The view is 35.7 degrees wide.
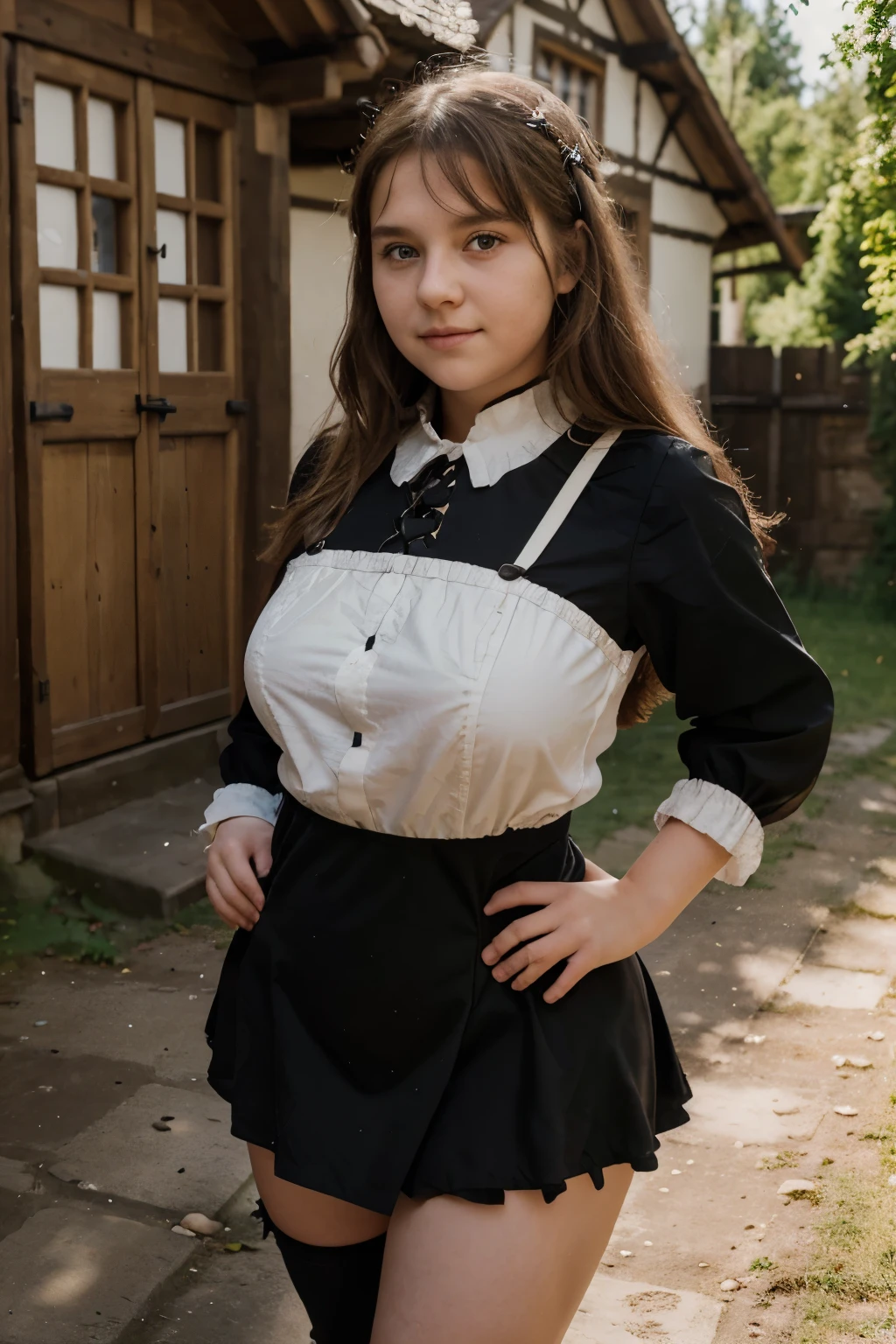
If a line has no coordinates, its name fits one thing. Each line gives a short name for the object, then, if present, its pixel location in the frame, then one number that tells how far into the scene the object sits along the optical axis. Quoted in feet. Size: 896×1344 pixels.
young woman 5.01
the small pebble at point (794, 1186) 9.96
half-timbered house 15.44
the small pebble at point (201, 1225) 9.36
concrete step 15.21
